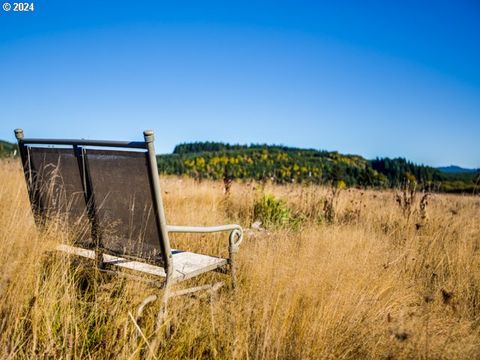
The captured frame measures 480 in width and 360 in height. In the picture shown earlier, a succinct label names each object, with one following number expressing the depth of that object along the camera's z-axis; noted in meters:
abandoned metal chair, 1.61
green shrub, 5.59
